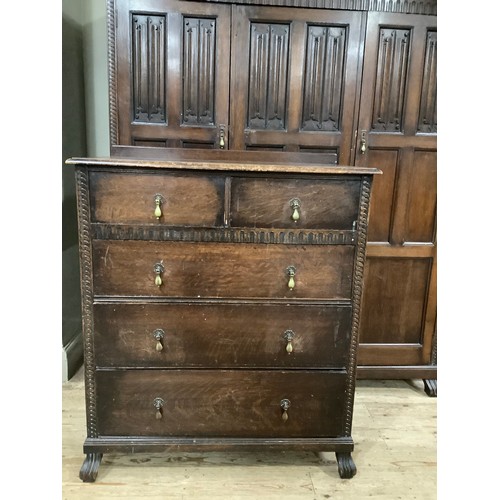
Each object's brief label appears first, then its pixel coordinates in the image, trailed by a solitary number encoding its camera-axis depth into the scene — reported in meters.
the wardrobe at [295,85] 1.74
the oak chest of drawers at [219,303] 1.37
